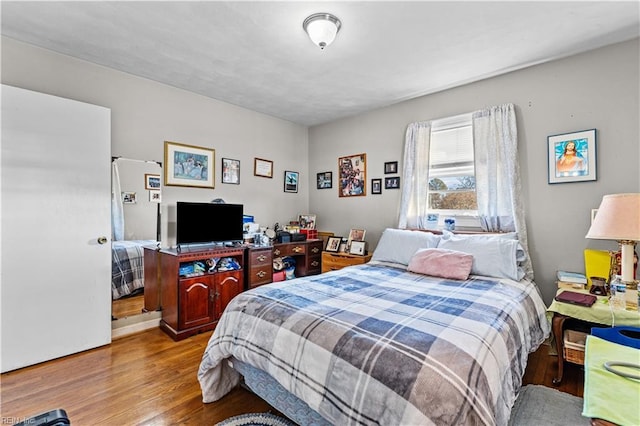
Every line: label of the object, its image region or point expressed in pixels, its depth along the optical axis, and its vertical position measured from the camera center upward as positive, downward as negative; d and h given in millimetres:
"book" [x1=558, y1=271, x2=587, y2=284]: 2362 -551
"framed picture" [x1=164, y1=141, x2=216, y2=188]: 3283 +552
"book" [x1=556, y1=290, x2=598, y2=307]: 1997 -619
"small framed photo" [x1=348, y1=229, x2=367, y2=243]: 4031 -324
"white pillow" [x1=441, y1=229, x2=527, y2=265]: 2600 -247
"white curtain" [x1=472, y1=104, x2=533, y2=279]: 2830 +387
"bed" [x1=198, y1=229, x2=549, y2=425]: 1112 -629
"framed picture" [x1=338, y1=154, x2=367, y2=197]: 4146 +529
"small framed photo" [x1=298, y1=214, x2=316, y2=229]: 4531 -160
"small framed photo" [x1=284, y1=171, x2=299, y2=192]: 4566 +484
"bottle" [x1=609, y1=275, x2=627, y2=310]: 1934 -579
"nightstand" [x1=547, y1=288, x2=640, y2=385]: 1848 -705
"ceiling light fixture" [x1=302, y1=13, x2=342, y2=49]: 2035 +1305
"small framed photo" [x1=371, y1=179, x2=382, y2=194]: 3974 +348
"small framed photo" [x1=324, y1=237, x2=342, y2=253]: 4180 -469
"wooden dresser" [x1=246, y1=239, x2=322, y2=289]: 3415 -615
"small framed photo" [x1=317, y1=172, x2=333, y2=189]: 4556 +506
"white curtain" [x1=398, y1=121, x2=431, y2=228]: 3490 +425
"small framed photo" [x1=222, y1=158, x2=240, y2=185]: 3768 +541
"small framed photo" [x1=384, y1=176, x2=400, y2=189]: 3804 +380
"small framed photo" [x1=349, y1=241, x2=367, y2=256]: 3848 -483
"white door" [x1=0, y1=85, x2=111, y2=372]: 2260 -120
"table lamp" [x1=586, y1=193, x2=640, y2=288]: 1794 -92
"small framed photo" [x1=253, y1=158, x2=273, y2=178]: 4141 +643
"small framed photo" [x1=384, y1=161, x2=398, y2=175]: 3823 +585
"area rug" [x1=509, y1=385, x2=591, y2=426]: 1568 -1144
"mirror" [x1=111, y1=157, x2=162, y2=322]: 2883 -138
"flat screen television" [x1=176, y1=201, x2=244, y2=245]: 3103 -118
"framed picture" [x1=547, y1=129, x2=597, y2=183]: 2488 +476
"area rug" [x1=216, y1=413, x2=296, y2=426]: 1684 -1219
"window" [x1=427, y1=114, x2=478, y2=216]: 3258 +499
